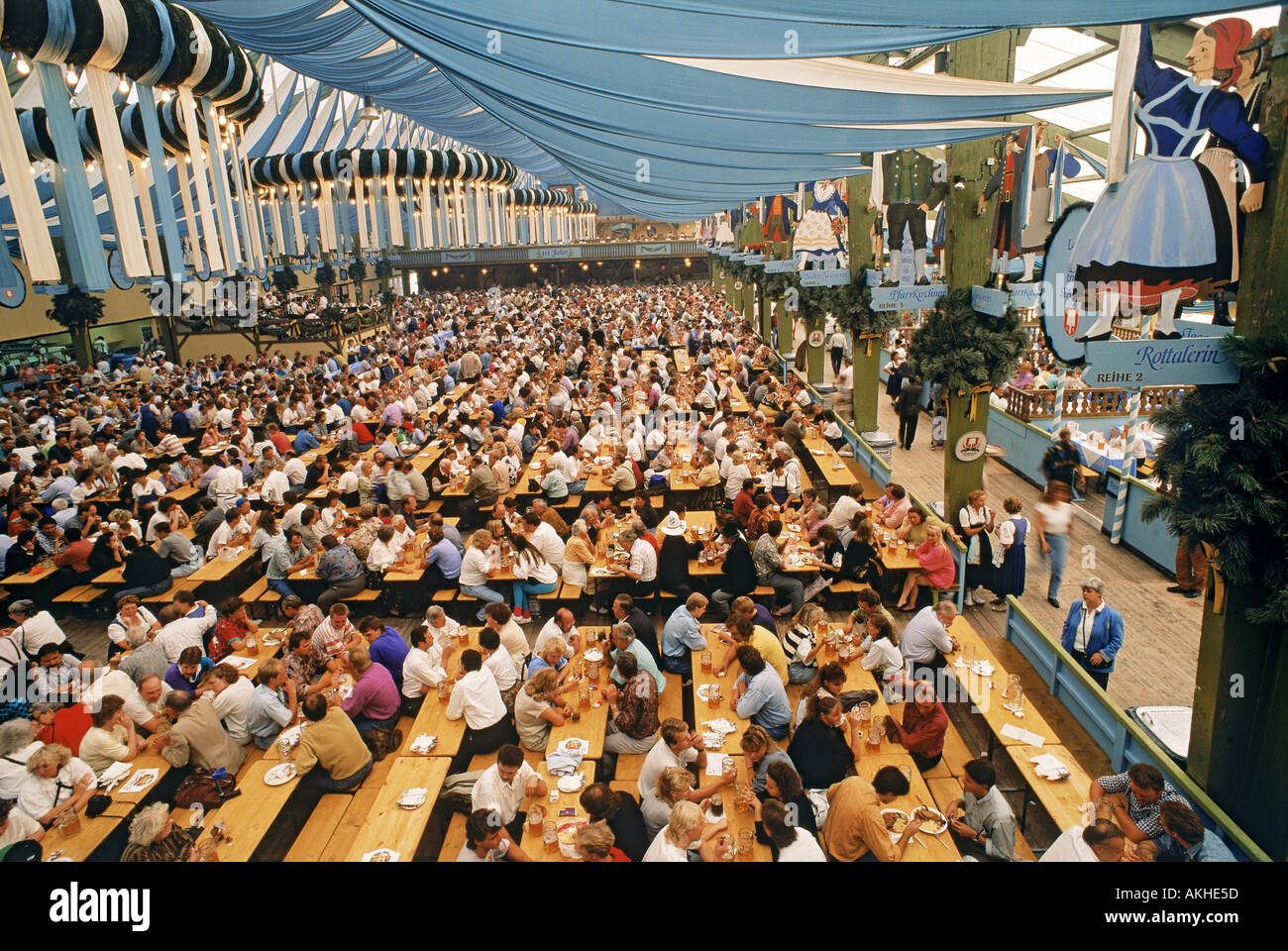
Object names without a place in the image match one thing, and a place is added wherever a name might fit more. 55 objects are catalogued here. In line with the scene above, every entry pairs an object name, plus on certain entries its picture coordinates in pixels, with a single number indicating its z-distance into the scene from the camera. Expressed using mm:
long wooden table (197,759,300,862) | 3729
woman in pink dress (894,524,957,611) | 6629
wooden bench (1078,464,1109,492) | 10281
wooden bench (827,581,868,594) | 6949
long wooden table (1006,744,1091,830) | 3725
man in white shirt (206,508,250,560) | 7492
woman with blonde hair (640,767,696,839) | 3656
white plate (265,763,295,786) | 4245
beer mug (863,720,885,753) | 4344
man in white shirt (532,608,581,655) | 5184
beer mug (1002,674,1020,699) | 4531
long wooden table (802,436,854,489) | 8891
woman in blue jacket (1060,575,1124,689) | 5180
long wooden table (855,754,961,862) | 3535
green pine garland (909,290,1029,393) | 7293
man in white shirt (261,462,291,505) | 8836
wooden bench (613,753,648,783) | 4352
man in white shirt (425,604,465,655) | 5445
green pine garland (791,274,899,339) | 10953
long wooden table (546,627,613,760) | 4473
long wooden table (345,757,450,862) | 3742
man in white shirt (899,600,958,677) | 5129
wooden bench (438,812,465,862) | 3894
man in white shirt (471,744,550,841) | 3867
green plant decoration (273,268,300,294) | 21344
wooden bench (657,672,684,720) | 5102
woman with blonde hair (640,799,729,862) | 3355
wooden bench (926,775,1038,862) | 4055
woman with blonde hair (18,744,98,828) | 3924
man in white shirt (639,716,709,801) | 3938
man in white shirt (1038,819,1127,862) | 3143
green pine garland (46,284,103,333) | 15789
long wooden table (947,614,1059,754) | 4391
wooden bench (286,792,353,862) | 3980
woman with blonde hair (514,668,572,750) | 4594
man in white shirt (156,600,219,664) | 5480
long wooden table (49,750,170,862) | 3799
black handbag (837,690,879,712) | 4605
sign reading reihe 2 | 3580
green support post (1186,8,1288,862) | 3500
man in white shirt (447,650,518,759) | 4672
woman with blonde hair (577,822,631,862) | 3389
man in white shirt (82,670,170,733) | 4805
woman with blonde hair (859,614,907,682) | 5012
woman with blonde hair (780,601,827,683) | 5184
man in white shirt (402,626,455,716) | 5141
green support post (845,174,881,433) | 11227
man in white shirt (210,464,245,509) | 8820
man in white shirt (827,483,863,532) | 7332
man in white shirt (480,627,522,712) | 5141
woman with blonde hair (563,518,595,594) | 6848
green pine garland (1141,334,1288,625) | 3311
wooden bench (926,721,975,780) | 4325
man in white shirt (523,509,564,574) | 7031
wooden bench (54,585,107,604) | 7191
